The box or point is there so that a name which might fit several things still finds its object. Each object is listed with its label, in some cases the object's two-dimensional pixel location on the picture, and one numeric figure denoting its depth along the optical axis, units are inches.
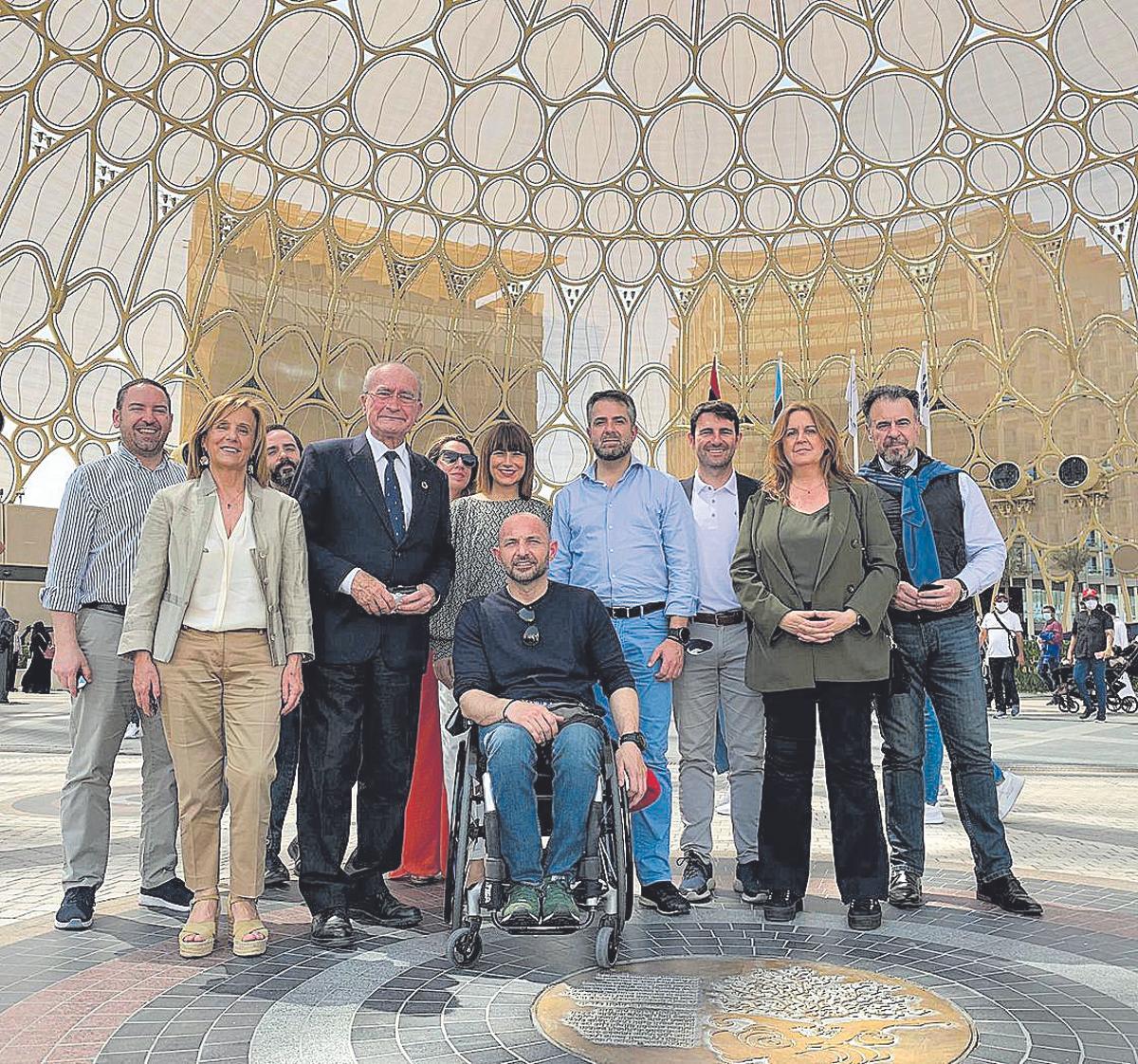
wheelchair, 122.0
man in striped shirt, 153.2
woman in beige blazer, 138.9
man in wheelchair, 125.0
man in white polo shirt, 170.7
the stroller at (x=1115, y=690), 619.5
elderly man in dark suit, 146.6
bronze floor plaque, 97.8
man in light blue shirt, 162.6
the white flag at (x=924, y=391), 848.3
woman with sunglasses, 182.2
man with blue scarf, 158.6
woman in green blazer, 148.6
